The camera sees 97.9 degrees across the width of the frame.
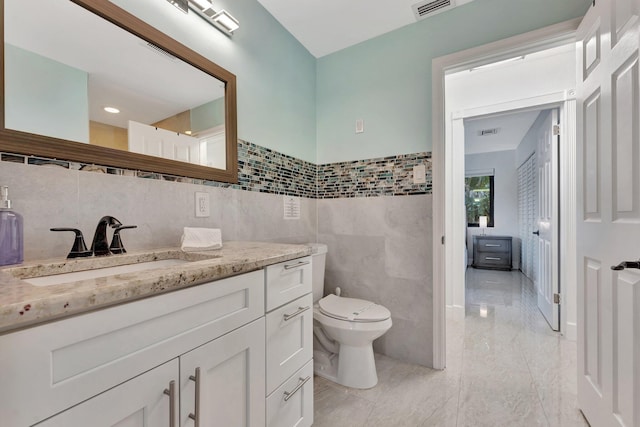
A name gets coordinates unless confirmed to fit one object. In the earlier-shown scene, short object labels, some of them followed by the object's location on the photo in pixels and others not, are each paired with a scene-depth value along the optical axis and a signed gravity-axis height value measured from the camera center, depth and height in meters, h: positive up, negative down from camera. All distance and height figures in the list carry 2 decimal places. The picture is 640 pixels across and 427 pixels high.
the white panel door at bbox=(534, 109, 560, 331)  2.55 -0.12
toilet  1.67 -0.79
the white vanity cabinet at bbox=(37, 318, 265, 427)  0.59 -0.46
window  5.71 +0.27
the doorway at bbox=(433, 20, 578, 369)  1.65 +0.91
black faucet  1.00 -0.09
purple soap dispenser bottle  0.80 -0.05
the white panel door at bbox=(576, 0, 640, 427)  1.04 -0.01
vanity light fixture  1.40 +1.07
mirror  0.92 +0.50
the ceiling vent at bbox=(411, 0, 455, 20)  1.82 +1.37
